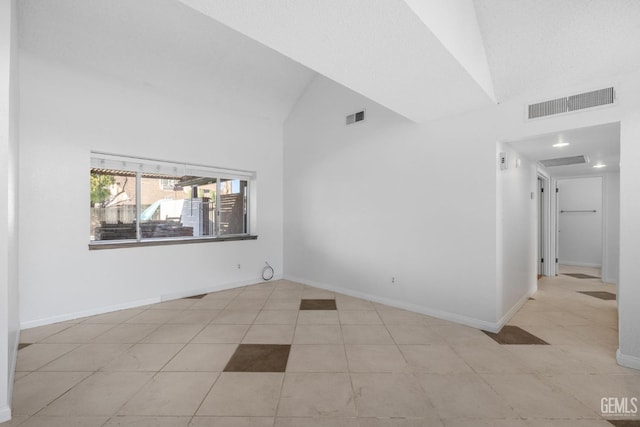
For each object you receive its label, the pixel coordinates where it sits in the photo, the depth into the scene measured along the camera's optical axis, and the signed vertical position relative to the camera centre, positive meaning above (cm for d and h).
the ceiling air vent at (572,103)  225 +93
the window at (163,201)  353 +16
